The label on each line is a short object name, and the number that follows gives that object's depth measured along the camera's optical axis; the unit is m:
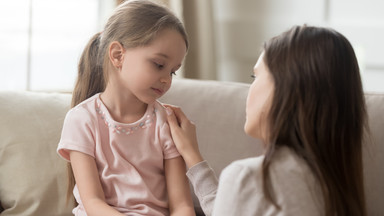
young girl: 1.86
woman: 1.54
